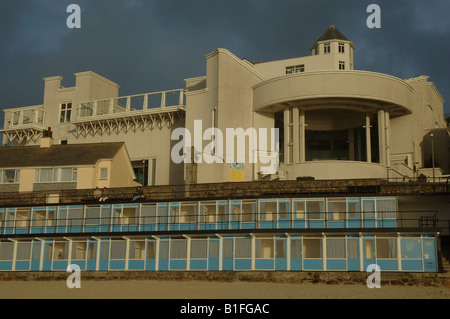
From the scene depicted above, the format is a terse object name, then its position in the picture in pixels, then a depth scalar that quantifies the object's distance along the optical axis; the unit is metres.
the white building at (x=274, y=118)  48.81
